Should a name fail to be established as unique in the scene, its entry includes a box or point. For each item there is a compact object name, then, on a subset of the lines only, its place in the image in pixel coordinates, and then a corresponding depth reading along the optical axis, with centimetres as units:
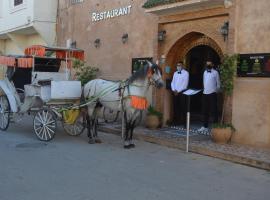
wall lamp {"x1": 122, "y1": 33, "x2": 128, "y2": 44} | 1523
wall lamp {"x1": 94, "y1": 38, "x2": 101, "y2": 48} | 1680
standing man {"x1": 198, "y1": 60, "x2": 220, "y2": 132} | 1184
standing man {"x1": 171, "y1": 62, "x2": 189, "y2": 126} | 1276
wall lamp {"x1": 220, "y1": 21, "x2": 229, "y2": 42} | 1143
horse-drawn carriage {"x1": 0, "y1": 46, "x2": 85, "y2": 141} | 1134
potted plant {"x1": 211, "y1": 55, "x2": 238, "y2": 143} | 1080
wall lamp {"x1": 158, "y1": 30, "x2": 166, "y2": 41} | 1354
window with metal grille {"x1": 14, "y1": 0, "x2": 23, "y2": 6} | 2200
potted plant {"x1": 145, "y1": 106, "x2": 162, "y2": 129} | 1334
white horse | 1045
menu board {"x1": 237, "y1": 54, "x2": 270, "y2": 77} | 1045
